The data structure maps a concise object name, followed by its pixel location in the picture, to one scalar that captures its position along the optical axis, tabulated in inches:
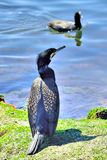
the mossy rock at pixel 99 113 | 496.4
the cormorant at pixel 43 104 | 391.9
